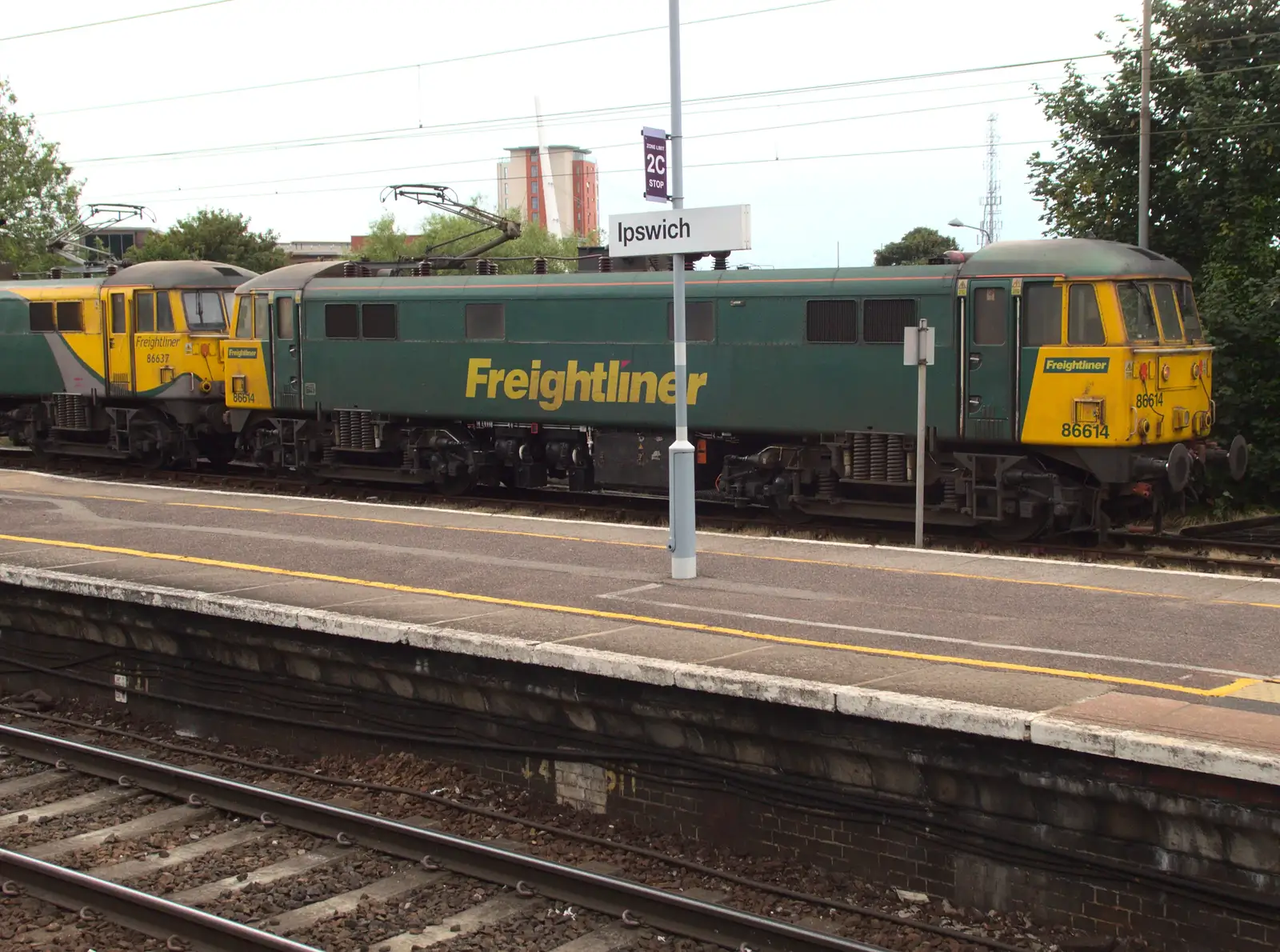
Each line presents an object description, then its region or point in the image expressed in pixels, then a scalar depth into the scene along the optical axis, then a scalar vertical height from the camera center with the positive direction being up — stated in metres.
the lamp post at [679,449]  12.61 -0.70
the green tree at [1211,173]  20.95 +3.14
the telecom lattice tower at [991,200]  80.31 +9.68
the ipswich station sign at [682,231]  12.20 +1.26
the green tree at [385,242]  93.88 +9.23
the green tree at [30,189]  60.62 +8.43
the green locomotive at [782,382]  16.36 -0.13
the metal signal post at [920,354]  16.03 +0.19
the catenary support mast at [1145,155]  21.91 +3.29
